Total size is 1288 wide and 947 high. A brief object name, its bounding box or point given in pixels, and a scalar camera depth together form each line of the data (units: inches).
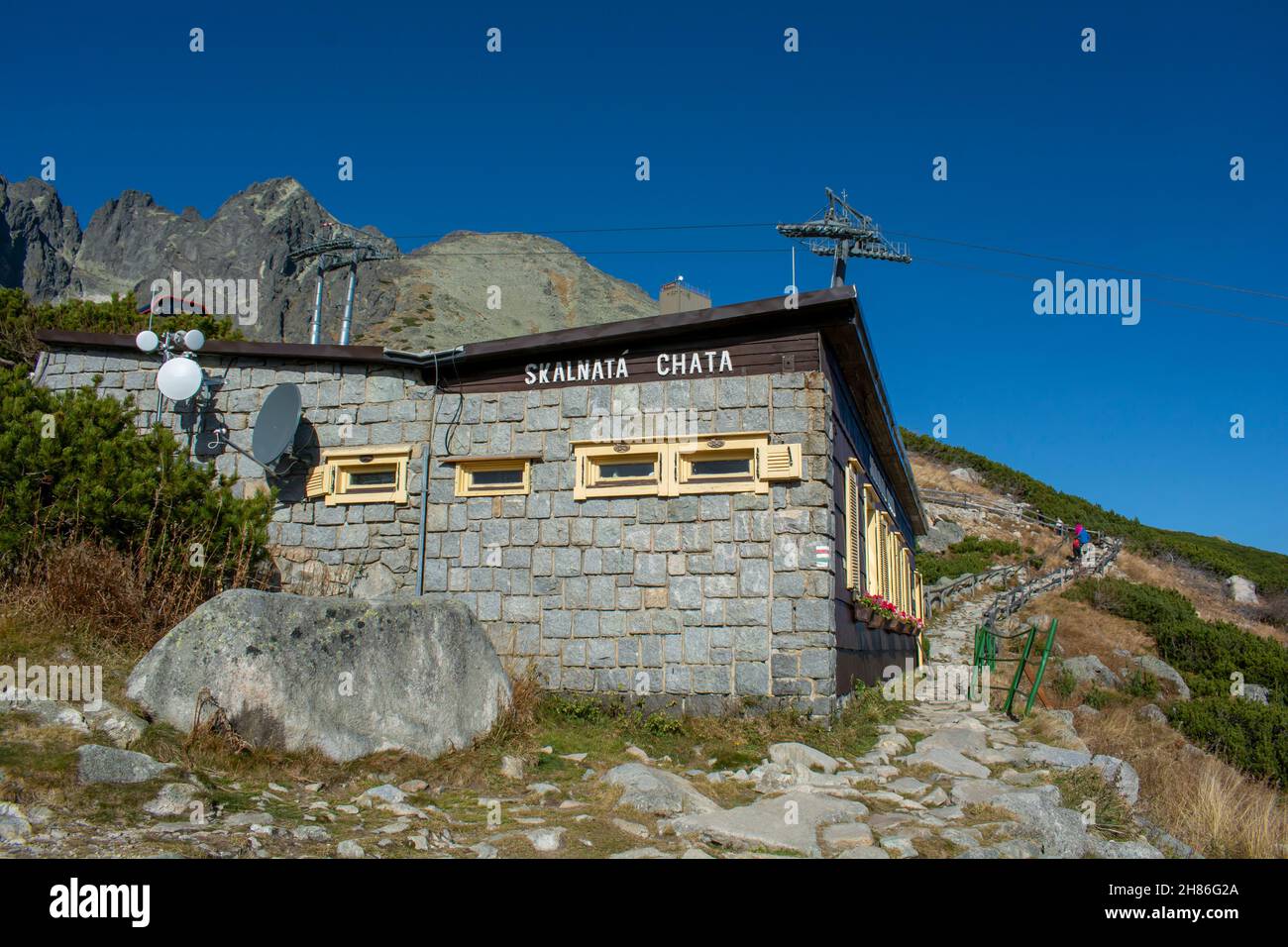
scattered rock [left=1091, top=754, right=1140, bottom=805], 303.6
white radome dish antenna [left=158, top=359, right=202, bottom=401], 439.2
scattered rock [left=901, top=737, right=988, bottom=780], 315.9
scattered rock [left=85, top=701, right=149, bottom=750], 225.3
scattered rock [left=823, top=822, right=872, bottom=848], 220.8
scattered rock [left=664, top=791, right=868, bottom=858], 216.5
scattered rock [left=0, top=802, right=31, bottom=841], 168.6
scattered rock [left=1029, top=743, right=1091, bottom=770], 326.0
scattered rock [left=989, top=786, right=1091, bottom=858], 227.8
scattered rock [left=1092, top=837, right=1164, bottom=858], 221.8
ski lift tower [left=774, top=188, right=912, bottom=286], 1185.4
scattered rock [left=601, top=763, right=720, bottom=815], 240.8
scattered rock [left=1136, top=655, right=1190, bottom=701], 749.3
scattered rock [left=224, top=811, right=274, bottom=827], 195.8
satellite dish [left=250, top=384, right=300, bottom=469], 425.4
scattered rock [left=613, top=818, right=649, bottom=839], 218.5
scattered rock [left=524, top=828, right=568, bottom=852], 201.6
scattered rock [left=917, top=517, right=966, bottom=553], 1392.7
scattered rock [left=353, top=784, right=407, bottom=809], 231.1
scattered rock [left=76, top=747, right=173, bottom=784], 202.2
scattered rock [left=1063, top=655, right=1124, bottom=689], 712.4
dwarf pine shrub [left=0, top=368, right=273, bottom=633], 331.3
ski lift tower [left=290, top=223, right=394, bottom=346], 1419.8
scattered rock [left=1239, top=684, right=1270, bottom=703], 742.5
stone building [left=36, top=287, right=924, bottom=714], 366.9
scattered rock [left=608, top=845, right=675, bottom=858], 196.7
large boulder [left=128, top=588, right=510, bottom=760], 245.3
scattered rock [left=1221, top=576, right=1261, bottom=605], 1321.4
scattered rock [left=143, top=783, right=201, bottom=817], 196.2
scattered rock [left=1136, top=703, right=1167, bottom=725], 614.9
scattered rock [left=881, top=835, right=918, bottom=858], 212.5
